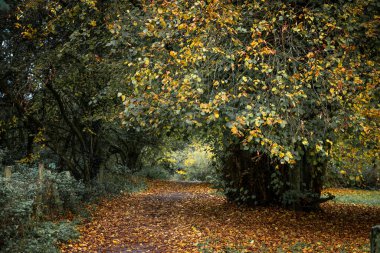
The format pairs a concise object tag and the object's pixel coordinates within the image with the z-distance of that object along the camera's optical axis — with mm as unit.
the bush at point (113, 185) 14333
